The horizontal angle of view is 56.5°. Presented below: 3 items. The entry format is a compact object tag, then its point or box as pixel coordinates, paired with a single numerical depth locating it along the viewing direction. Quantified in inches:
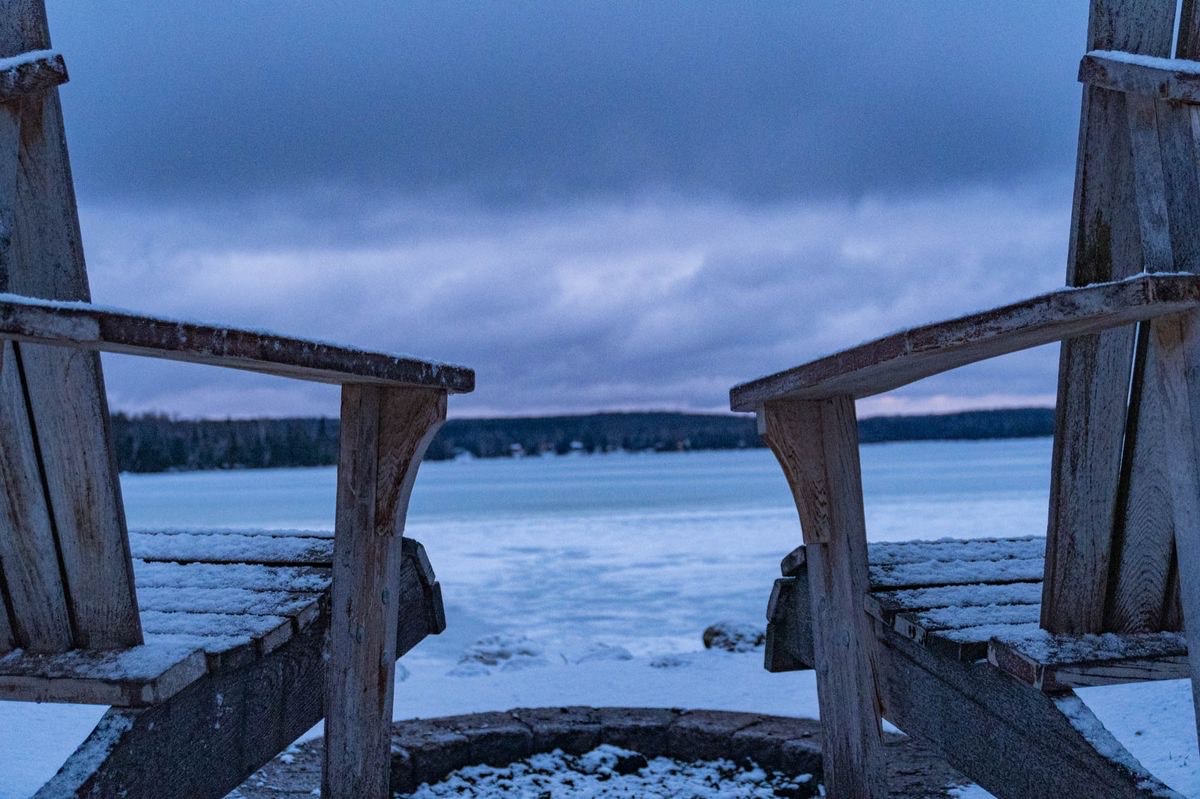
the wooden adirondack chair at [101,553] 79.0
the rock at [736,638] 268.8
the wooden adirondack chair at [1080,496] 74.8
